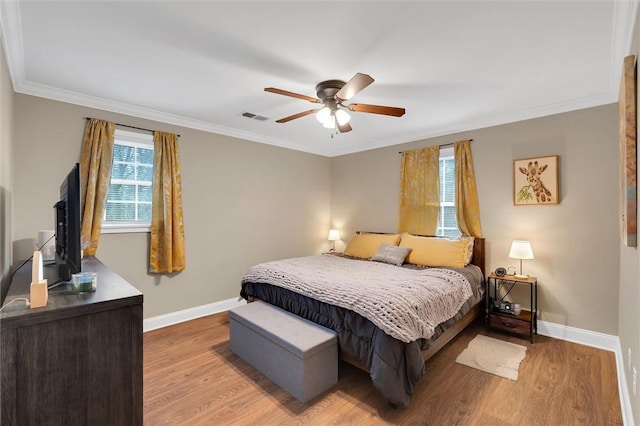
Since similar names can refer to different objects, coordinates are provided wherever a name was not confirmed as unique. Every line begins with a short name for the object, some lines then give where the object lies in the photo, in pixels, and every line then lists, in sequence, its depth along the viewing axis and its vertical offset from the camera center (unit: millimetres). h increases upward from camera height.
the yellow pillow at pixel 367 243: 4199 -458
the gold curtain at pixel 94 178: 2979 +366
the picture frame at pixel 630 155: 1612 +323
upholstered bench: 2143 -1093
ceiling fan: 2356 +941
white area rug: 2556 -1371
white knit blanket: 2129 -667
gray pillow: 3723 -548
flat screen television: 1488 -93
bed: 2051 -760
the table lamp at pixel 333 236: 5324 -428
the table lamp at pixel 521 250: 3145 -413
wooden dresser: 1120 -612
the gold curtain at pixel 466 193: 3795 +254
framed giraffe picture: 3221 +357
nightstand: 3115 -1137
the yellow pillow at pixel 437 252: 3473 -486
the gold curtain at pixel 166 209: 3473 +42
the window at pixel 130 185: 3277 +321
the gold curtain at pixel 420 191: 4172 +310
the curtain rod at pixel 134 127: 3254 +981
